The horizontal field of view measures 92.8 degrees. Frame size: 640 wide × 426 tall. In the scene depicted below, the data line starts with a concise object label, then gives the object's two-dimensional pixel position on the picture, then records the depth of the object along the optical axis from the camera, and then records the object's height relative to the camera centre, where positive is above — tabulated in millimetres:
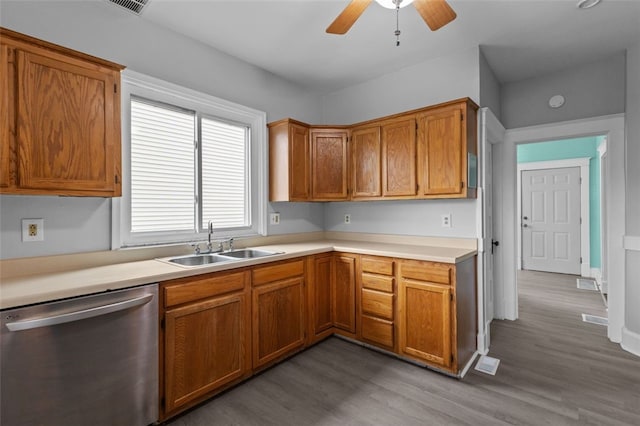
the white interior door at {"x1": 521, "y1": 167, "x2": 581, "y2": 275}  5535 -152
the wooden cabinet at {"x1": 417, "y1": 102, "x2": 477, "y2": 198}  2566 +554
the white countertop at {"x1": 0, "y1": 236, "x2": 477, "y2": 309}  1410 -349
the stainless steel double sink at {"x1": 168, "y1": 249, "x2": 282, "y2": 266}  2370 -359
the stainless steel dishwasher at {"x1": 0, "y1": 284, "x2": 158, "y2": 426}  1330 -715
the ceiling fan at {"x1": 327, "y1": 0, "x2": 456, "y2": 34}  1741 +1195
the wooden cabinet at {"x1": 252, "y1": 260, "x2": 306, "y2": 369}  2322 -797
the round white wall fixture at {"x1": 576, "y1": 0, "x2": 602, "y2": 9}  2201 +1521
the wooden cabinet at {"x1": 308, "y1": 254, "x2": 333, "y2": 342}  2806 -797
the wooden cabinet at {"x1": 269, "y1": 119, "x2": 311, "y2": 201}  3137 +547
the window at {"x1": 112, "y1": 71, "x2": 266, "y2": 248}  2303 +422
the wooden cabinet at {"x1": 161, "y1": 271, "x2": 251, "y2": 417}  1831 -801
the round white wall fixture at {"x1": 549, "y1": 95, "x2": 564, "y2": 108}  3264 +1196
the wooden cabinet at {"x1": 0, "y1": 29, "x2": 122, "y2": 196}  1560 +528
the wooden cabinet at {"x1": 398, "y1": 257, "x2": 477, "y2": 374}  2312 -801
